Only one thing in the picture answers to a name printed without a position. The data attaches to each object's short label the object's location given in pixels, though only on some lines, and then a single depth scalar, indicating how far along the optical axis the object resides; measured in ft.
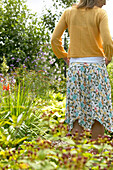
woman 8.98
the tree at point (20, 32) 24.38
